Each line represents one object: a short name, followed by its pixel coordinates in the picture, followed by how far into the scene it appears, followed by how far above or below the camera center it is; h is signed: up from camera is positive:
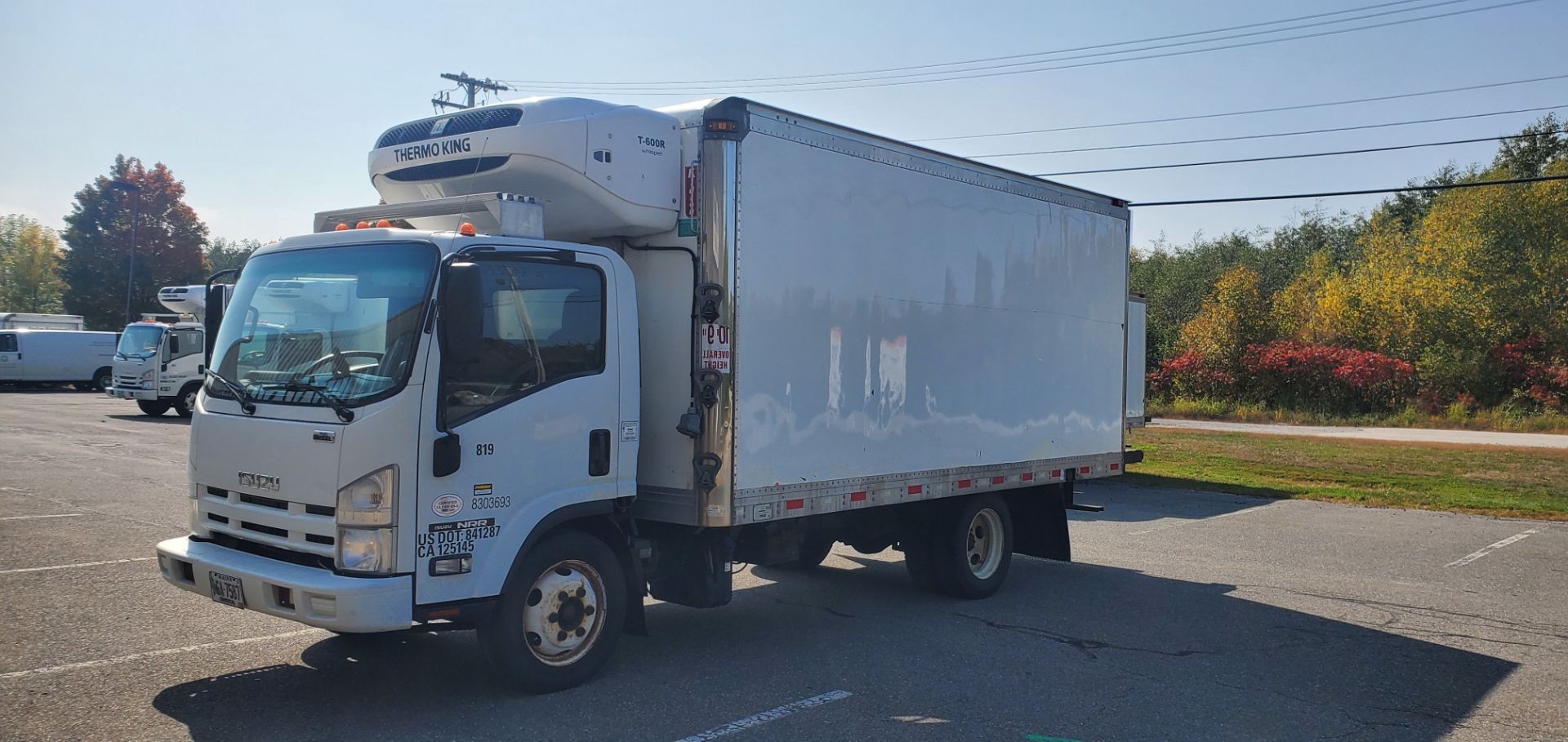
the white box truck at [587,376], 5.49 -0.17
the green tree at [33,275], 70.50 +4.02
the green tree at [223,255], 76.23 +6.52
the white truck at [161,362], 27.50 -0.57
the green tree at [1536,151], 48.09 +9.31
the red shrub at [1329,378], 37.75 -0.63
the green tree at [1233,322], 40.66 +1.28
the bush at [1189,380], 40.78 -0.83
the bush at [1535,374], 36.03 -0.36
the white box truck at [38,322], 42.50 +0.62
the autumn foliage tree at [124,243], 57.00 +5.10
